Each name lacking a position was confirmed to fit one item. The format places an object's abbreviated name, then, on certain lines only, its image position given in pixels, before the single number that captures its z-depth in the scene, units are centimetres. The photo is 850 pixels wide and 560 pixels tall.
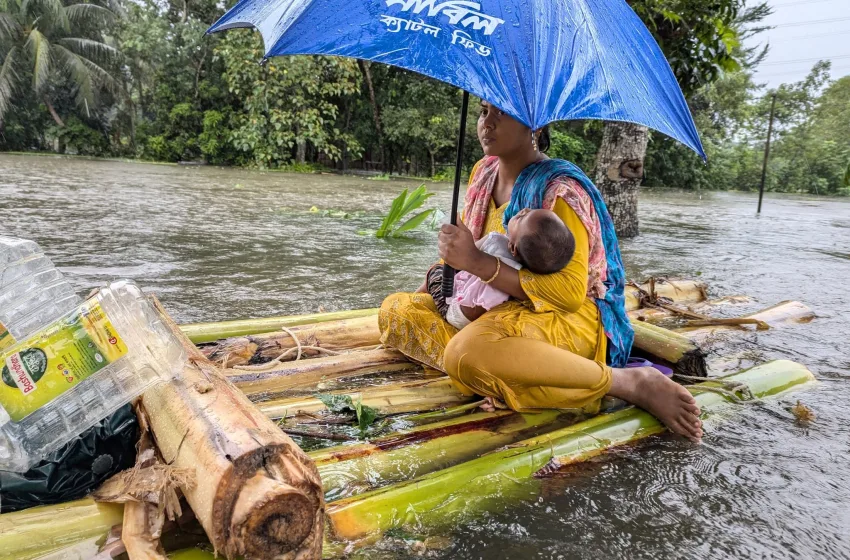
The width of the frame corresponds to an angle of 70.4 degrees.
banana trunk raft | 141
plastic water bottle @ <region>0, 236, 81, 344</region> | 182
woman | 212
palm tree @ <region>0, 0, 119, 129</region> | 2014
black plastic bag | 146
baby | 201
